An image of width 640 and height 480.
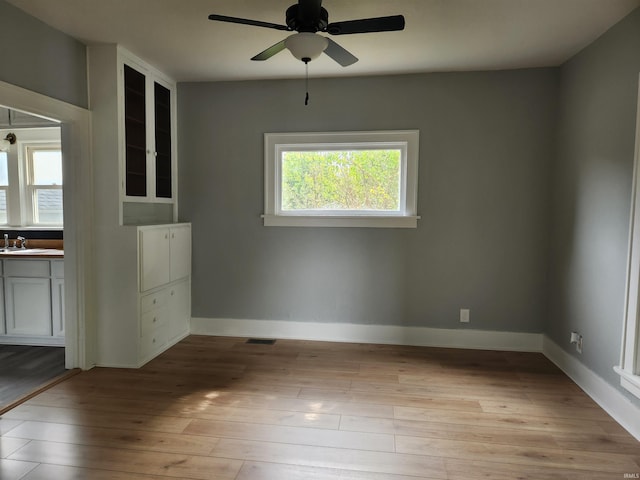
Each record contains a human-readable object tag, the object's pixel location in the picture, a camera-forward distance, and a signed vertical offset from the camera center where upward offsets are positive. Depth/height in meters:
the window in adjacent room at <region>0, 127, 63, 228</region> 4.30 +0.29
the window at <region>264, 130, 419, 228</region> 3.78 +0.32
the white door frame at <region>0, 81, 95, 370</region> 3.10 -0.21
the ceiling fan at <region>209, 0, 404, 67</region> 2.07 +0.98
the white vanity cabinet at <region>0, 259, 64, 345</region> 3.61 -0.82
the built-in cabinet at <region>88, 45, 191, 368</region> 3.17 -0.06
